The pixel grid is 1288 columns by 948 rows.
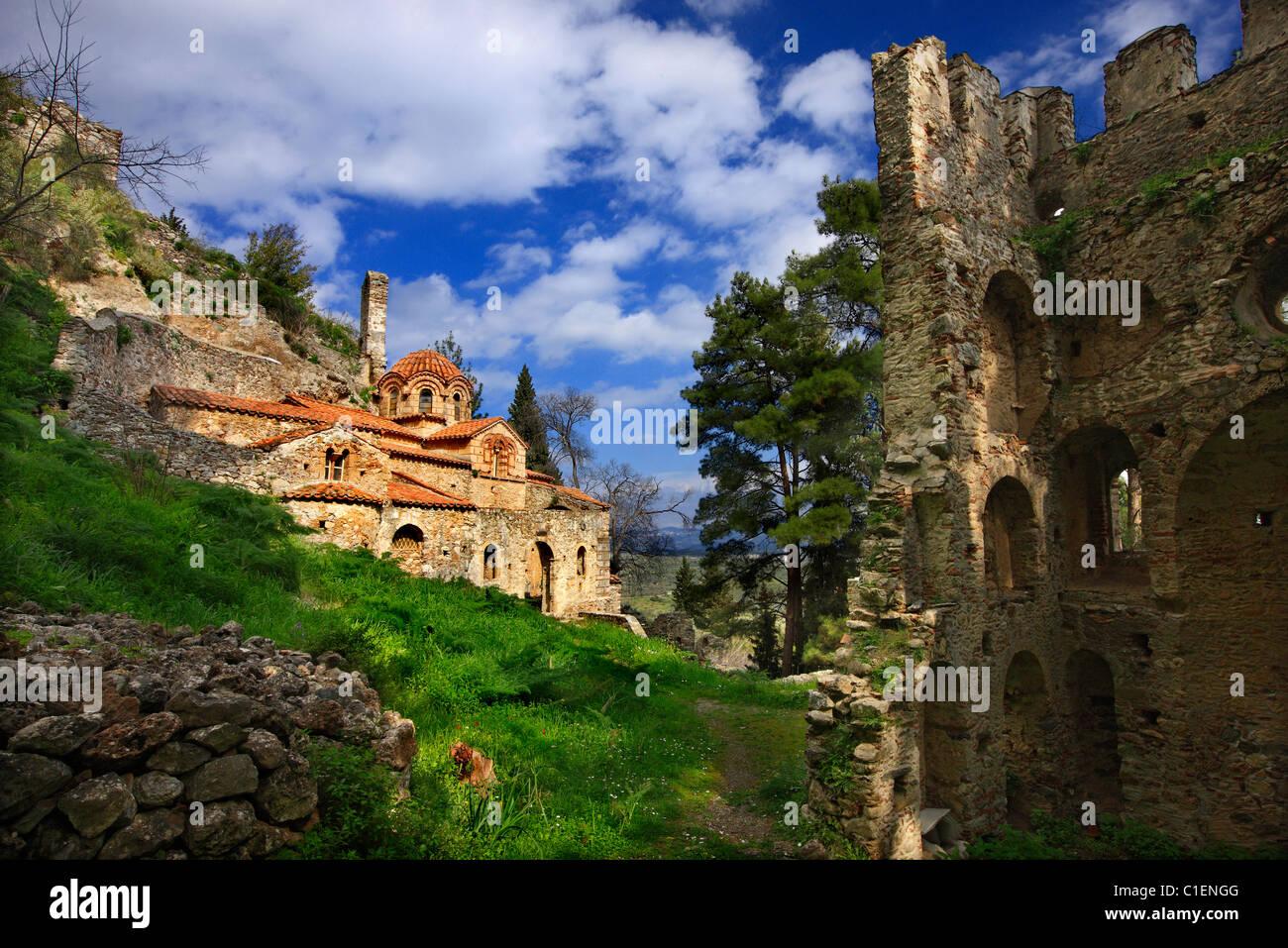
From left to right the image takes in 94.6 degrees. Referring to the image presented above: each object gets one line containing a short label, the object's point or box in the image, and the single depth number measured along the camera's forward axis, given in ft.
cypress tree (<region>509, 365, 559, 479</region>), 126.11
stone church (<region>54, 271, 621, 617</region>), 49.21
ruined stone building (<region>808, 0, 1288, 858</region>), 30.01
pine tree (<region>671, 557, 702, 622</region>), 95.45
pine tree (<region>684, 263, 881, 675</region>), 61.16
